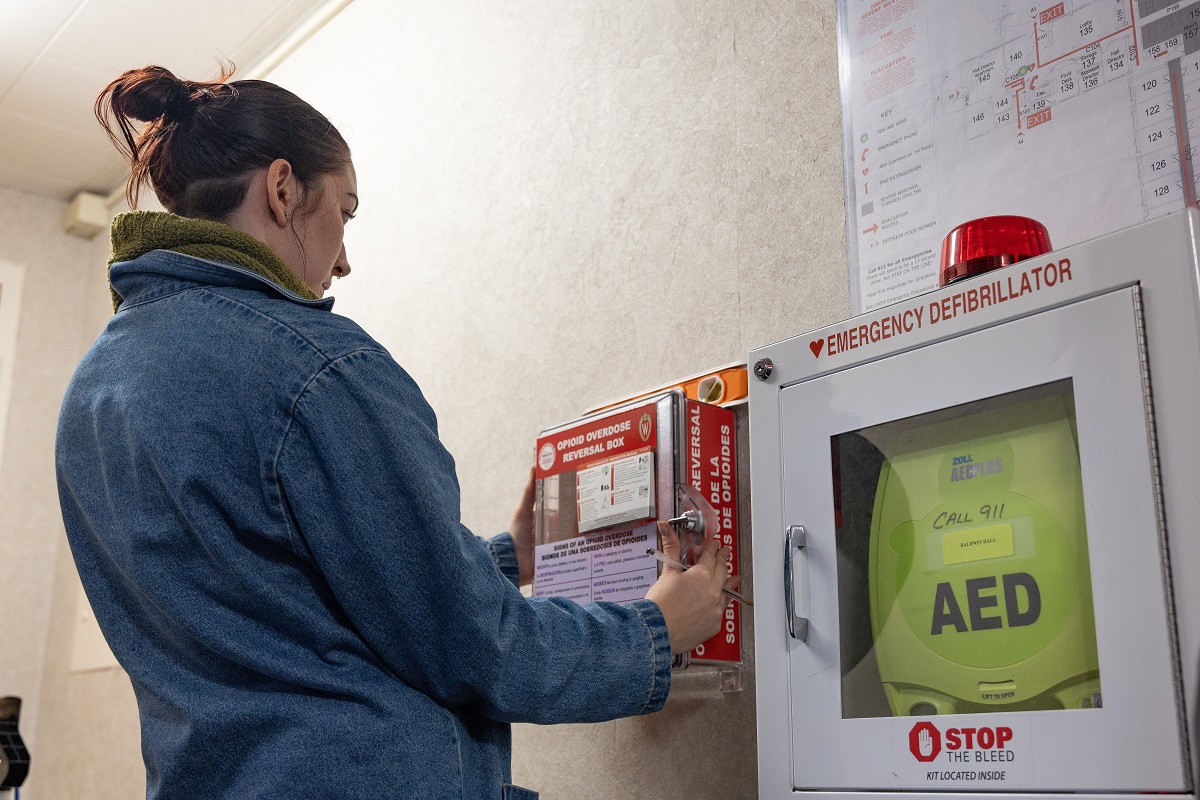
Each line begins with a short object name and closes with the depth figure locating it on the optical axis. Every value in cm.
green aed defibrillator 87
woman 99
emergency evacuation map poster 113
